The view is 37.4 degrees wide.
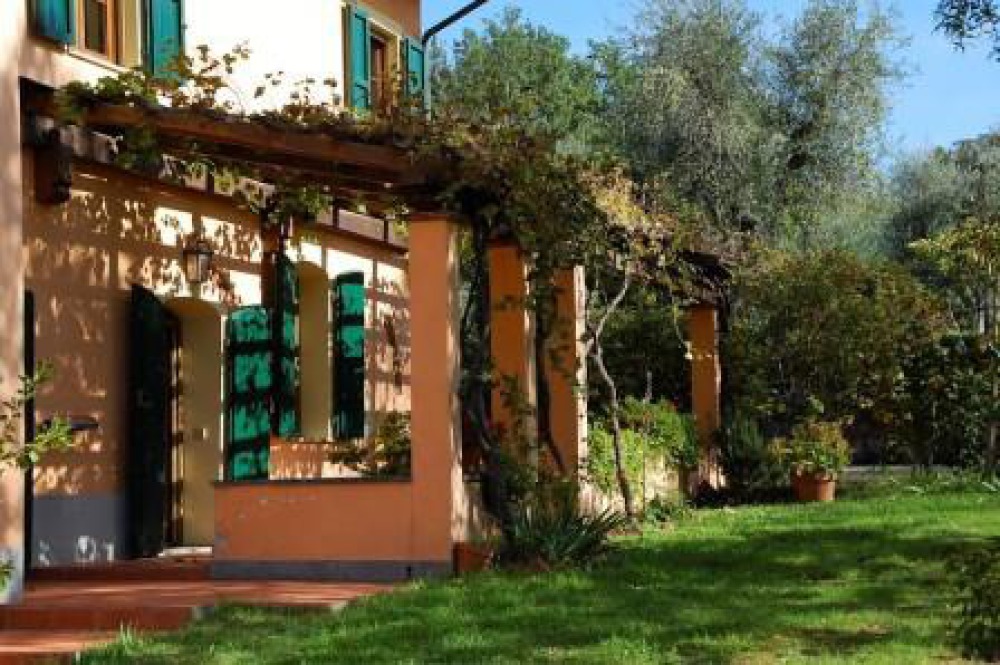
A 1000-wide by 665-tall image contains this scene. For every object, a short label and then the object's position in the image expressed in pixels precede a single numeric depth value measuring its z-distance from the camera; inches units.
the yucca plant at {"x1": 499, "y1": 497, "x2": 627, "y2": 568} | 401.4
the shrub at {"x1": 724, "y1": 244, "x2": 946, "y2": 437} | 759.7
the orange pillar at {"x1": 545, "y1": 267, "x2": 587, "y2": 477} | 522.9
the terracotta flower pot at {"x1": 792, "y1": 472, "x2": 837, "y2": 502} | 722.8
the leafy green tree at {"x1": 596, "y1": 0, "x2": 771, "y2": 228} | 1016.9
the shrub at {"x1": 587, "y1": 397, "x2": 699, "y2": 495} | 554.9
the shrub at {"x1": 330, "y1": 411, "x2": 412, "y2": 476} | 456.8
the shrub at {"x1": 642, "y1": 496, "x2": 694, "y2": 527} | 581.0
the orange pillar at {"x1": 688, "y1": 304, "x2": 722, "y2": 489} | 782.5
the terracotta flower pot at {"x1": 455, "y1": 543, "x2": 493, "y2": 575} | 398.0
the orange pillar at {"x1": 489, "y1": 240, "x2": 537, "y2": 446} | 471.4
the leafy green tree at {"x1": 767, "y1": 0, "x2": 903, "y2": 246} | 1040.8
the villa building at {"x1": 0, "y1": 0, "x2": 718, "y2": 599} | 399.9
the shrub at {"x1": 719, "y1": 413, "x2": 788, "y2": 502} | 754.2
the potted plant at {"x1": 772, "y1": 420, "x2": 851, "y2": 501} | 725.3
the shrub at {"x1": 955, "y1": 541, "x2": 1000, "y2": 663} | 218.8
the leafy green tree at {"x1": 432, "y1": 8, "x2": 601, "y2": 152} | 1523.1
